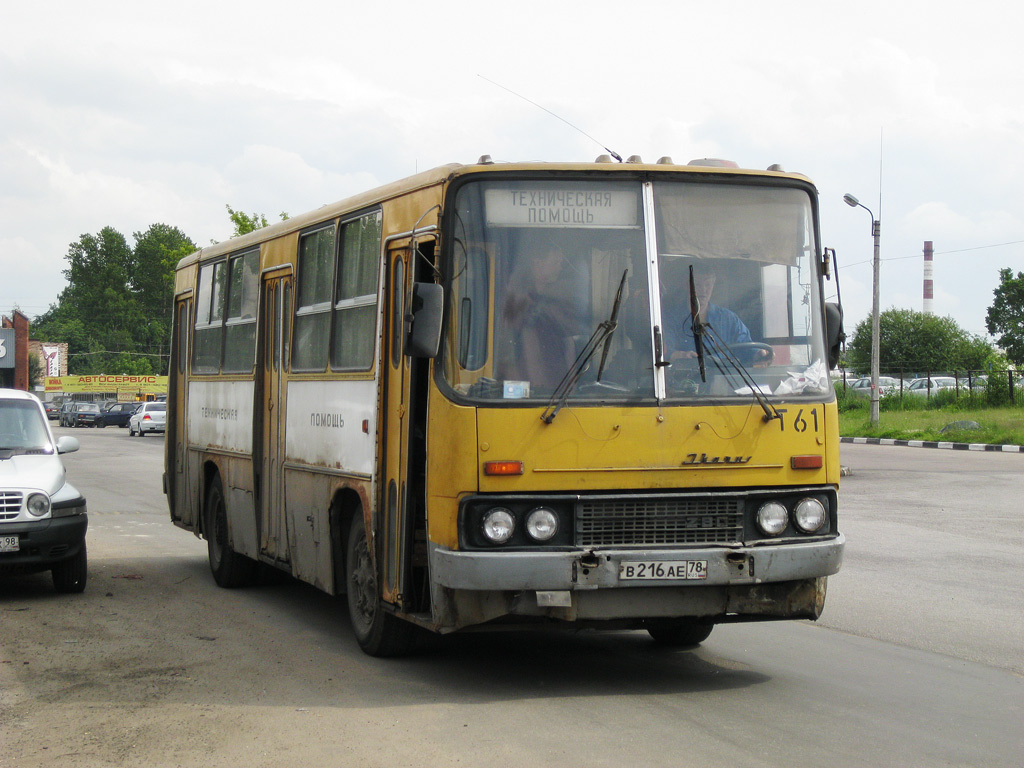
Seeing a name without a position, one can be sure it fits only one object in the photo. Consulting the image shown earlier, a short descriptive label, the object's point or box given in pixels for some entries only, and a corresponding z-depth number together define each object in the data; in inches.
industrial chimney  3700.5
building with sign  3611.0
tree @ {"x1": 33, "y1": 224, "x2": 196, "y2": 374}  5196.9
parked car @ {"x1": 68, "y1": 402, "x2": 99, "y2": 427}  2970.0
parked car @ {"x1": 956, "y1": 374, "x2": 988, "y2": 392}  1746.8
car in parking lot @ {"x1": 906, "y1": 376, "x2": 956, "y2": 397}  1988.2
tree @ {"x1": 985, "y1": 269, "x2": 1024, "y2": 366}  3378.4
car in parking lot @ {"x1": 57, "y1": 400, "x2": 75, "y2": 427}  3139.8
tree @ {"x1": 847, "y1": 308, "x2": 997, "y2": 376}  3186.5
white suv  395.5
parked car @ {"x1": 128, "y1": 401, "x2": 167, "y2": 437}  2204.8
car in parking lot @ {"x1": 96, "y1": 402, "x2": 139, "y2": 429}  2925.7
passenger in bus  257.6
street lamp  1379.2
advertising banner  4547.2
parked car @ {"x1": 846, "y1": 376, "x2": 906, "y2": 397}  2142.0
